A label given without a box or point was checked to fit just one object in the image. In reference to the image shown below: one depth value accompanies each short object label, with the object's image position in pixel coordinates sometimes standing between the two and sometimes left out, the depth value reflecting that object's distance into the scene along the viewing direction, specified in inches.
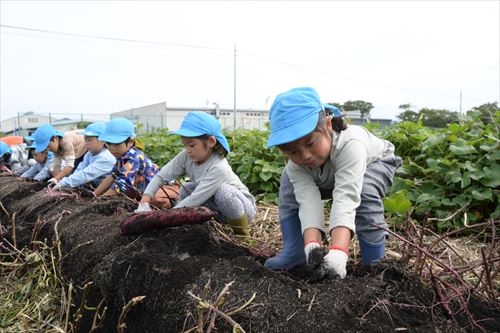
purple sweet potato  82.5
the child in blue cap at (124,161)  159.8
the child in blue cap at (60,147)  221.0
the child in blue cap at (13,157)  319.6
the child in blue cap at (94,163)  177.5
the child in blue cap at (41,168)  249.4
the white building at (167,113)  1183.4
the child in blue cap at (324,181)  67.8
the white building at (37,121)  1007.6
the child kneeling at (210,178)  114.9
